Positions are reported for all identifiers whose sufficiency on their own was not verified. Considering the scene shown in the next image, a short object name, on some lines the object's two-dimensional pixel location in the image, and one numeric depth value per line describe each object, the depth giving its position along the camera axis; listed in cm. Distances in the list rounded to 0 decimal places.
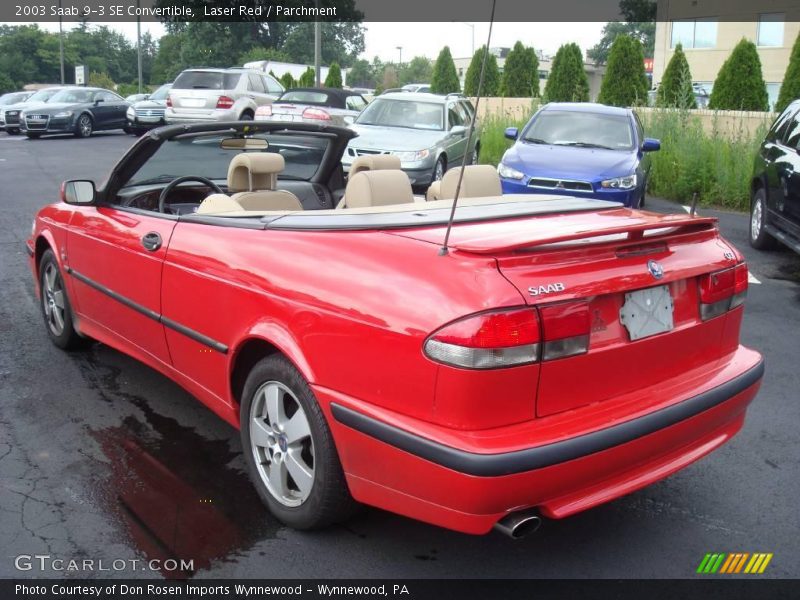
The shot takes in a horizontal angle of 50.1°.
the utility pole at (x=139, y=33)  4388
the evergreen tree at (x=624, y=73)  2095
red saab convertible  258
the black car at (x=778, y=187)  814
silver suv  2136
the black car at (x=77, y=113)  2502
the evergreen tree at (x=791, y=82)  1662
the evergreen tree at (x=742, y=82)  1852
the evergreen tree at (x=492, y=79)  2673
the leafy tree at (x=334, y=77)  3406
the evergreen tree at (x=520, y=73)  2481
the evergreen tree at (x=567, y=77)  2261
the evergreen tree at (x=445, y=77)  2781
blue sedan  1027
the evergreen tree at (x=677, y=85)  1642
